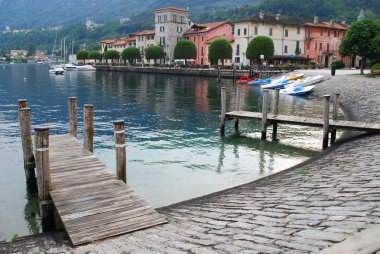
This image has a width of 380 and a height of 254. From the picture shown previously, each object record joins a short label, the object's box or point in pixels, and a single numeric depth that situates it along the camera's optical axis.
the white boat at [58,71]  99.45
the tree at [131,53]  115.94
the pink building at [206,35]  105.50
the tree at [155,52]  103.44
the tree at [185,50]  95.94
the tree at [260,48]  76.62
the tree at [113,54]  128.50
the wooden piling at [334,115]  19.28
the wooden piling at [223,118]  23.01
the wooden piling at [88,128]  13.32
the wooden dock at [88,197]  7.58
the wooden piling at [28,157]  13.32
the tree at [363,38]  53.38
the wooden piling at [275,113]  21.98
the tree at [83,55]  150.62
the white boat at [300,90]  46.94
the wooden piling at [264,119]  20.95
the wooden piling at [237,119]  23.84
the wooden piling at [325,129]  18.04
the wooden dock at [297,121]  17.66
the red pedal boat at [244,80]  66.75
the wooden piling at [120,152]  10.18
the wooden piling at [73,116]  15.04
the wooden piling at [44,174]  9.04
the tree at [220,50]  83.81
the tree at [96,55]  143.25
